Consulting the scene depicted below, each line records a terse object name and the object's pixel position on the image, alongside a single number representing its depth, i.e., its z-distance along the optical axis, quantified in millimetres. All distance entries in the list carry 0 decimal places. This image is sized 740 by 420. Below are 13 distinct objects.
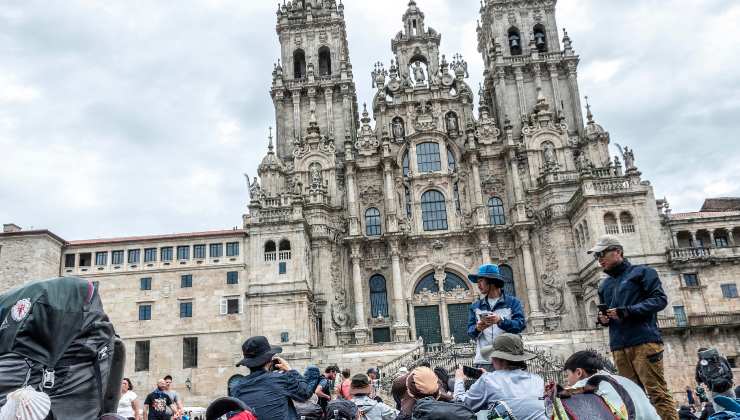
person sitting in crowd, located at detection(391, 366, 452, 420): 5539
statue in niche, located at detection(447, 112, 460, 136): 46531
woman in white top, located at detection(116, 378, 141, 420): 11250
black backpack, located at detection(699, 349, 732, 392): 9070
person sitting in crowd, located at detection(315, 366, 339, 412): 8894
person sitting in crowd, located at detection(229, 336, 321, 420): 6469
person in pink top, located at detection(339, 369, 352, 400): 9888
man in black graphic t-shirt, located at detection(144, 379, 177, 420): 12656
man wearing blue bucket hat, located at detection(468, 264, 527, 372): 7671
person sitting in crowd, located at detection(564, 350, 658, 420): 5246
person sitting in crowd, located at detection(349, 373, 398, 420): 8391
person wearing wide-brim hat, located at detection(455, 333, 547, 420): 5387
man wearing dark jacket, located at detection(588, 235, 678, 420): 7195
